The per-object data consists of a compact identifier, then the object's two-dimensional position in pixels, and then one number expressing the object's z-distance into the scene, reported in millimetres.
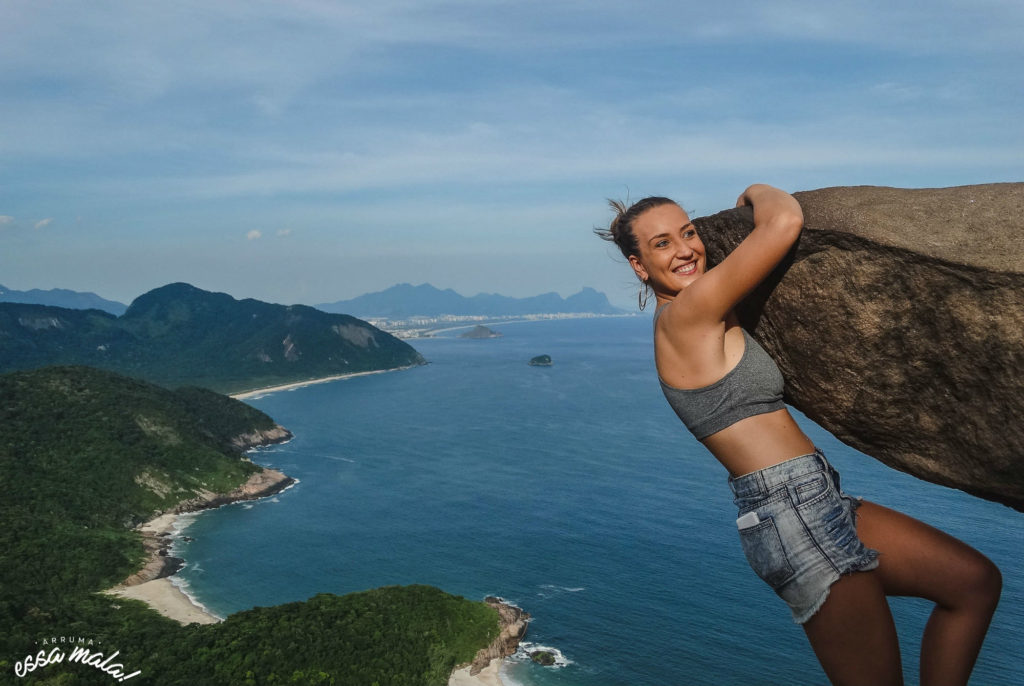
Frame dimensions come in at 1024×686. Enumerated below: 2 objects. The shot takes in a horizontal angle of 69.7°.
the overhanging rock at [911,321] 3891
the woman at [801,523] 3188
